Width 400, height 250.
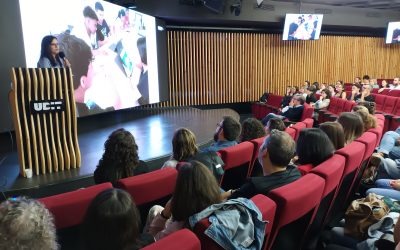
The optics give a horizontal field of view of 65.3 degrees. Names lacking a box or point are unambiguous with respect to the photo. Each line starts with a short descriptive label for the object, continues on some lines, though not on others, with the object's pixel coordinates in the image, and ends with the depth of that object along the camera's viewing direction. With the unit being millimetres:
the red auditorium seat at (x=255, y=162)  3043
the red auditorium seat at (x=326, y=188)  2004
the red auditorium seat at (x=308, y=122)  4713
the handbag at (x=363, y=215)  1984
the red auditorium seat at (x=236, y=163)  2685
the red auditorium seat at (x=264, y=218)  1274
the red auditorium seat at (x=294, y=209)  1588
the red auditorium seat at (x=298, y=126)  4021
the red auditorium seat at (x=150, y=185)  1862
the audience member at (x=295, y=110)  6836
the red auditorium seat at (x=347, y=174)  2470
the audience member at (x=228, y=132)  3314
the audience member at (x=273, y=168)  1940
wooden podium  3379
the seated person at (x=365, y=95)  7789
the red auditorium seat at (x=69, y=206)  1577
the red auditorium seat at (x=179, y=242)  1065
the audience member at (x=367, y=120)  4113
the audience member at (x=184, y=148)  2625
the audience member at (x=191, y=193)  1504
